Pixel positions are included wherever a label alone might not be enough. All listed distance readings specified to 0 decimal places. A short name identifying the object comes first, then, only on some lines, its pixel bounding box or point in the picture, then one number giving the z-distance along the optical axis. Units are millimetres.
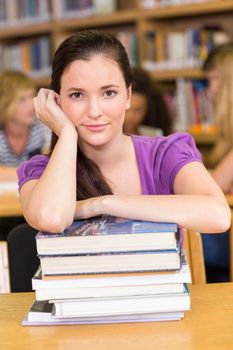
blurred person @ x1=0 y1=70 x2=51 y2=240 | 4411
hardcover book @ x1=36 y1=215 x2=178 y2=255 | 1849
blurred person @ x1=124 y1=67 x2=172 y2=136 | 4372
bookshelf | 5234
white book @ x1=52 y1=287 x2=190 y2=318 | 1893
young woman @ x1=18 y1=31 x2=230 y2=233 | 2012
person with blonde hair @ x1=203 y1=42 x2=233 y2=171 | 3873
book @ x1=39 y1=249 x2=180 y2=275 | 1857
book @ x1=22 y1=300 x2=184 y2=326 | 1919
